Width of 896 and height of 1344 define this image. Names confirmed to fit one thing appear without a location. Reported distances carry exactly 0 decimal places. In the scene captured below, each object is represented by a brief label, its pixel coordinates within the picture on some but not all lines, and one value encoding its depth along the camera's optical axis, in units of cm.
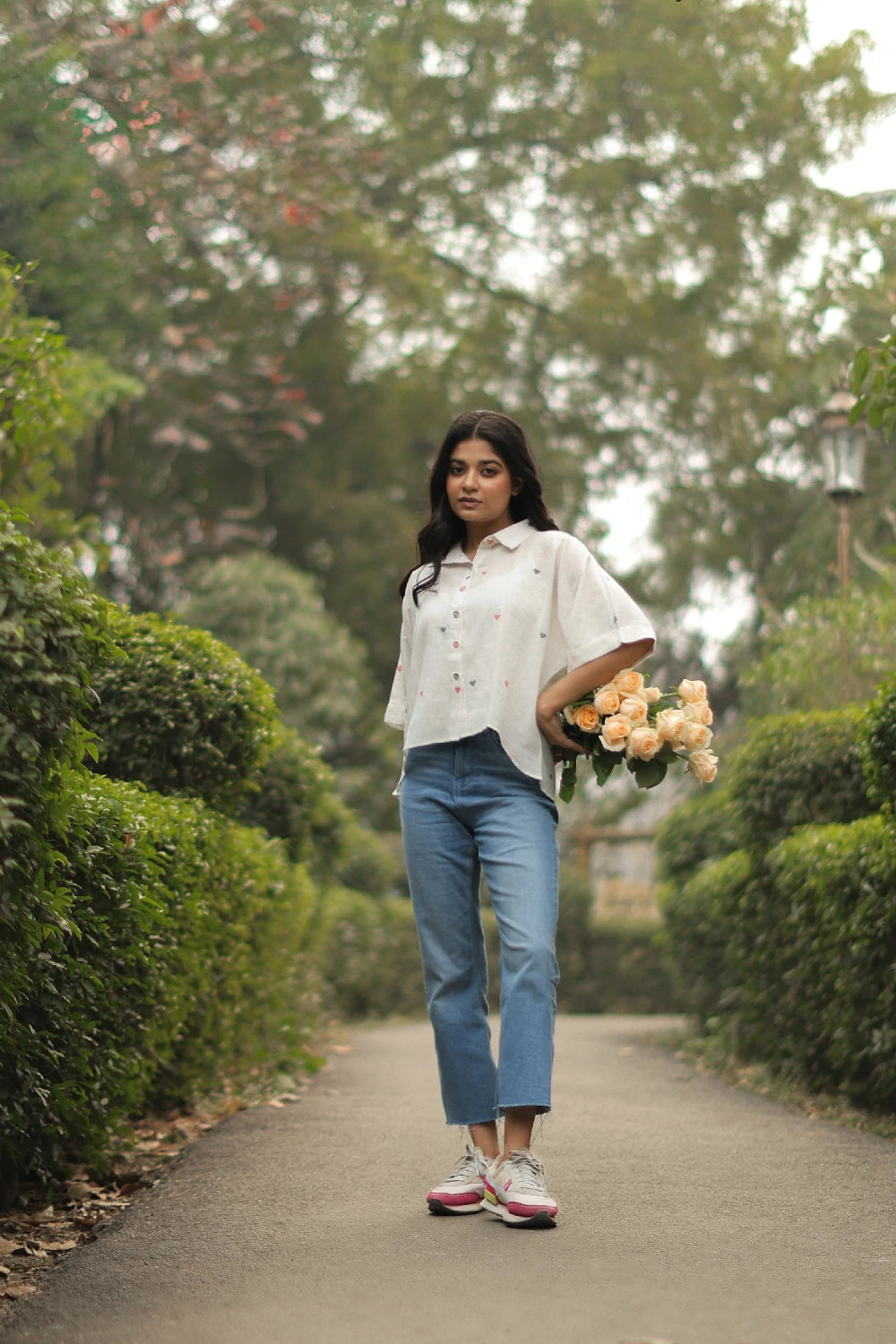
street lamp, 1085
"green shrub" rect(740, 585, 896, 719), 945
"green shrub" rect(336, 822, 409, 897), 1627
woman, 370
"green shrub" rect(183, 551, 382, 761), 1727
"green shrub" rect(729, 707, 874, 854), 706
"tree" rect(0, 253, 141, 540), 632
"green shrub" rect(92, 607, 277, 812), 557
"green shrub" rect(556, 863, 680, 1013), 1977
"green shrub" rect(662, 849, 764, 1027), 775
